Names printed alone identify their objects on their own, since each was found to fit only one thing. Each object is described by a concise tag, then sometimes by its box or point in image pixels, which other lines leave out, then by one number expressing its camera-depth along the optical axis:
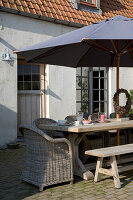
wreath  6.12
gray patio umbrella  4.80
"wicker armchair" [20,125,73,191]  4.80
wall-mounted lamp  8.54
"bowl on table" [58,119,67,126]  5.50
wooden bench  4.86
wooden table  5.24
